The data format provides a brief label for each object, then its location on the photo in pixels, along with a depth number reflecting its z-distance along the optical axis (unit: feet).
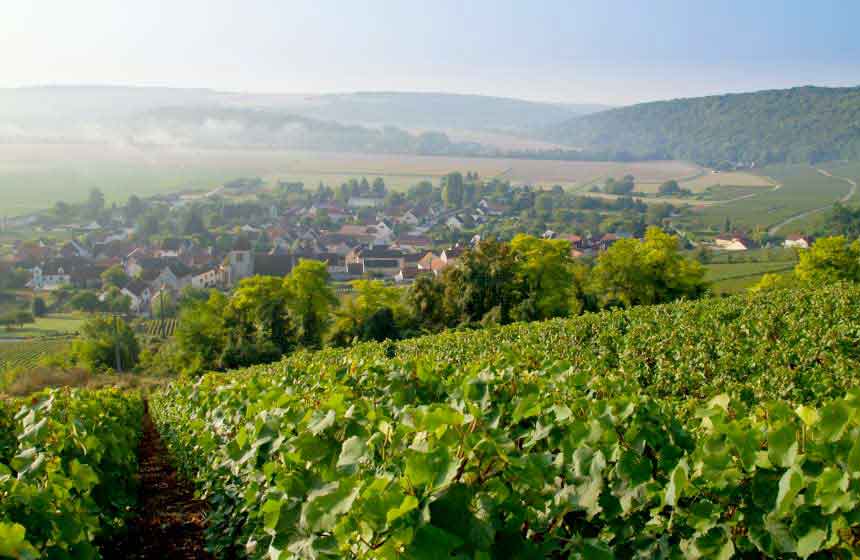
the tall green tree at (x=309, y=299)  158.51
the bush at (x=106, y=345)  200.34
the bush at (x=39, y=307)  293.84
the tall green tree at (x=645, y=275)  145.79
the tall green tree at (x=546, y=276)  139.23
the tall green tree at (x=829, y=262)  151.43
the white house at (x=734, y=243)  322.75
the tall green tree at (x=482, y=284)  137.69
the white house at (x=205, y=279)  382.44
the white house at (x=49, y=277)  360.09
